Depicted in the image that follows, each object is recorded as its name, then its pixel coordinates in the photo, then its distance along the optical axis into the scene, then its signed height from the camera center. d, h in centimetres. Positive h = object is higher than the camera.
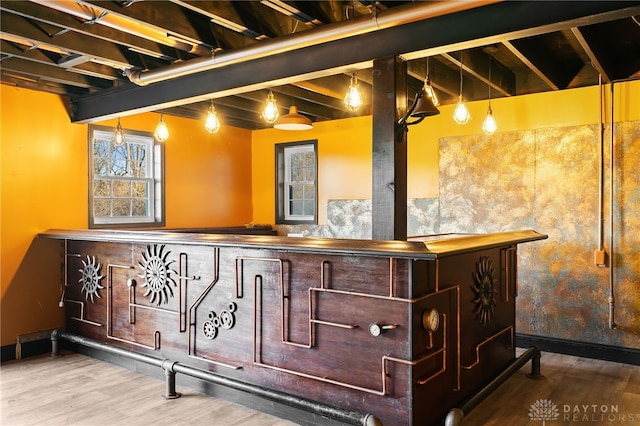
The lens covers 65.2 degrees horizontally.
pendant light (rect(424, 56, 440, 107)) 312 +83
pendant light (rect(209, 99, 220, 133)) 460 +85
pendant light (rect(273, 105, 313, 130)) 486 +89
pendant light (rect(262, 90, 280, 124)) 404 +83
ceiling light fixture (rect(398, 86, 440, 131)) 306 +64
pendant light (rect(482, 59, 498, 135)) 463 +82
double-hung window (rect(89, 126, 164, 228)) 554 +39
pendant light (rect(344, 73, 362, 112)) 360 +84
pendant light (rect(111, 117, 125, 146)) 523 +82
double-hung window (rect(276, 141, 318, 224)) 705 +44
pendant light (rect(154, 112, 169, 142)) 504 +82
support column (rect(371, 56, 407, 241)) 314 +38
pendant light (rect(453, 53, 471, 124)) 422 +83
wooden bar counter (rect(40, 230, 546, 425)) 279 -67
